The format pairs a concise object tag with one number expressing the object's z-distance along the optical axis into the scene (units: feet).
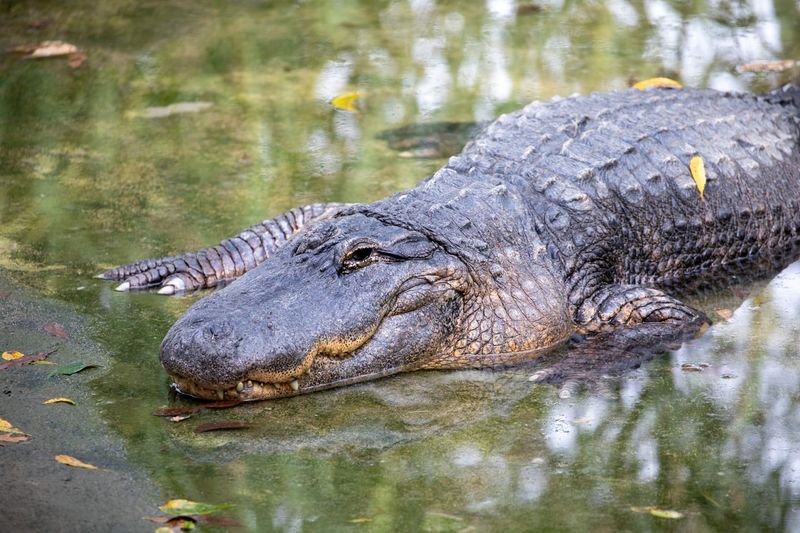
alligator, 30.60
